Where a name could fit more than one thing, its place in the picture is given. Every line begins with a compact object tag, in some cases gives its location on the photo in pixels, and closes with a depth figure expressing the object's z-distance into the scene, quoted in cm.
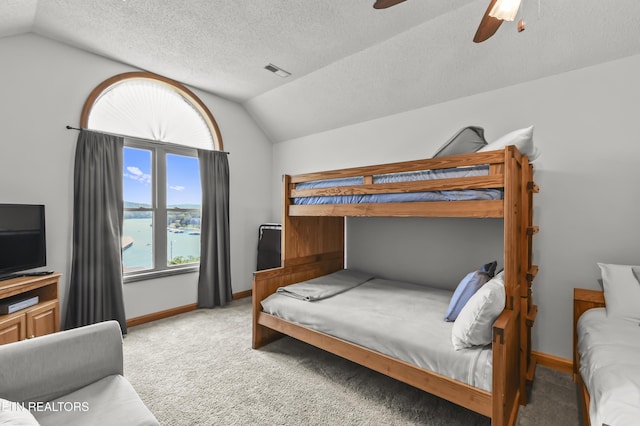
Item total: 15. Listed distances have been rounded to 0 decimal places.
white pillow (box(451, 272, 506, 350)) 156
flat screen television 220
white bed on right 112
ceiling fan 123
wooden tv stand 201
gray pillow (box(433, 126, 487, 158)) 210
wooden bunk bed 155
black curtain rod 276
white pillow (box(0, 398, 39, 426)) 86
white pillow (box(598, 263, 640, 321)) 185
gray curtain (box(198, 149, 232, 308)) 371
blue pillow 196
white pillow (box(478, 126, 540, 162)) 183
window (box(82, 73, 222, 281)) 318
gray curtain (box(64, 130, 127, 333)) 274
